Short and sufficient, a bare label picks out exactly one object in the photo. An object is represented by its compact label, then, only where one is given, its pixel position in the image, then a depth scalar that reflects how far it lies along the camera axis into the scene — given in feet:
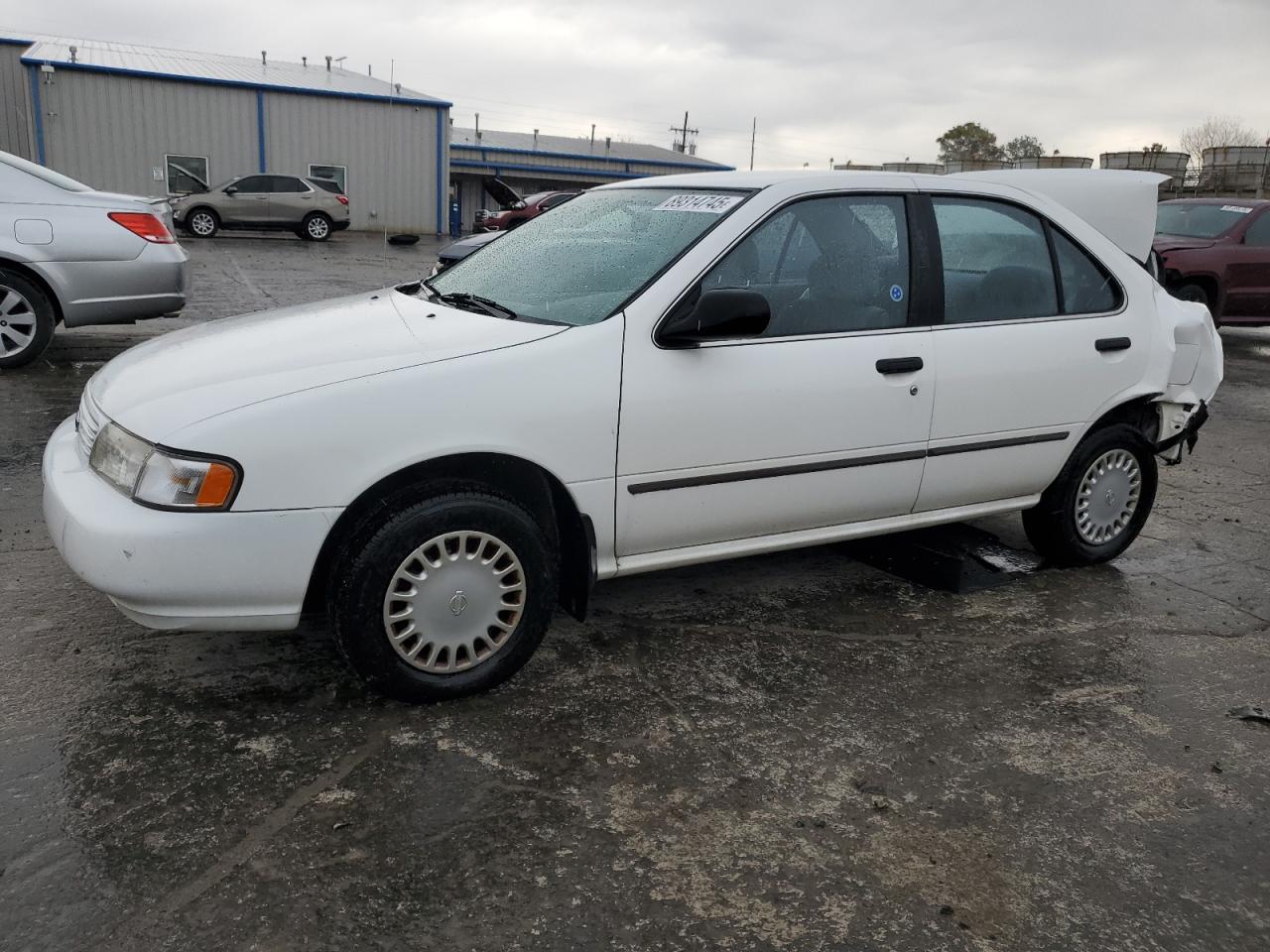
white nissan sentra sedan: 9.20
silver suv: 76.43
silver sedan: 23.04
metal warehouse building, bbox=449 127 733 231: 144.36
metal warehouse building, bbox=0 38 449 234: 86.63
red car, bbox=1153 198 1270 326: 37.76
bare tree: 173.00
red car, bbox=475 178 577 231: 79.56
